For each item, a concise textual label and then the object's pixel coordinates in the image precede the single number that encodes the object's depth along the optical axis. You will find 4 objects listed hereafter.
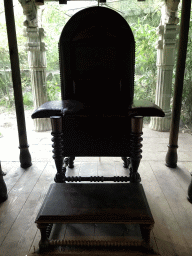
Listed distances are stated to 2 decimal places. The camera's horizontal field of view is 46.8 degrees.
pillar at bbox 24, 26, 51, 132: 3.85
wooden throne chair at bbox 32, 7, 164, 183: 1.88
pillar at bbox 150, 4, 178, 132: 3.73
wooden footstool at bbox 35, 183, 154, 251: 1.36
